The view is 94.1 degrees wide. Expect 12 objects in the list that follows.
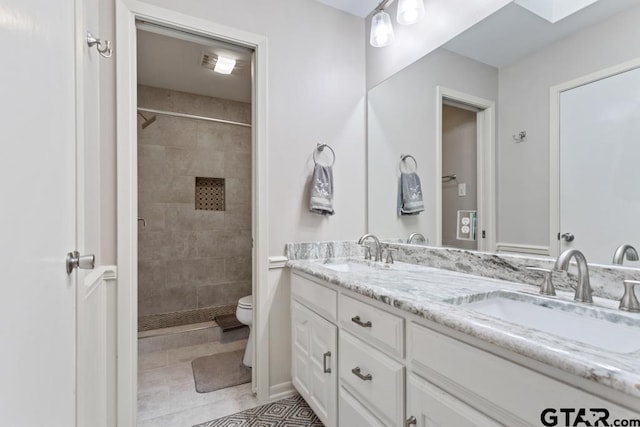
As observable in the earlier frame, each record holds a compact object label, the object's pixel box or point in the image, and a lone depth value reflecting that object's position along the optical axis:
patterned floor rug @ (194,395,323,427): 1.59
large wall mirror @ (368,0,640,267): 0.99
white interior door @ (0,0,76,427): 0.45
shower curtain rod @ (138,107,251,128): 2.75
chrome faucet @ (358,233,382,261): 1.88
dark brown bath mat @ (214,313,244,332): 2.79
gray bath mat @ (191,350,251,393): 1.99
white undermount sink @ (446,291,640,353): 0.79
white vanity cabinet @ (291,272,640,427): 0.61
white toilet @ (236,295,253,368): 2.18
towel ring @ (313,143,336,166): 1.98
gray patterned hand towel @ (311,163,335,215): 1.89
